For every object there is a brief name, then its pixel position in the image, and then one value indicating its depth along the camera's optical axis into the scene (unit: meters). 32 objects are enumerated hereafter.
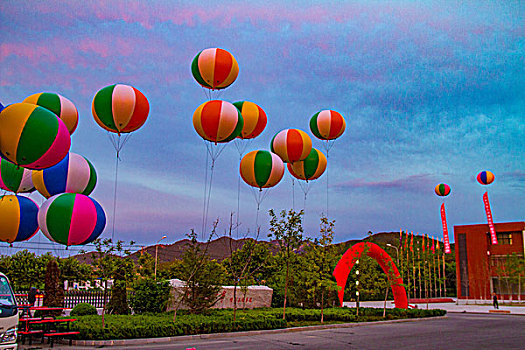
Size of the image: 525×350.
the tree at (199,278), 24.09
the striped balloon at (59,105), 21.33
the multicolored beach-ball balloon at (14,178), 20.97
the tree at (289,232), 24.62
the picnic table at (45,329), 14.19
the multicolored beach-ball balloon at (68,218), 19.45
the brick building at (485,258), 58.34
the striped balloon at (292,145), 25.00
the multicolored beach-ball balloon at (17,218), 20.48
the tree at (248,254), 35.66
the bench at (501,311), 38.62
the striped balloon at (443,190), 59.71
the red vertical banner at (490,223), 59.38
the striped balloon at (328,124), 25.84
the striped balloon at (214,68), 20.56
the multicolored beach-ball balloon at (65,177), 21.39
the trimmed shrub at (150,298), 25.06
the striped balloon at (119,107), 19.22
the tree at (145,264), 26.87
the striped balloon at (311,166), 26.75
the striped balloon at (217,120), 20.27
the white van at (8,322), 10.18
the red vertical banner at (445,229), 66.69
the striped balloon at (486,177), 54.19
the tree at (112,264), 17.45
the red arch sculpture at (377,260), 26.79
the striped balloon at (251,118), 23.45
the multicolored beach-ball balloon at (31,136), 14.68
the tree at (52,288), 21.84
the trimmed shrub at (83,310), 20.87
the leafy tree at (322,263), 24.60
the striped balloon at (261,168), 23.69
